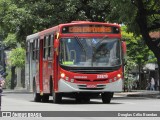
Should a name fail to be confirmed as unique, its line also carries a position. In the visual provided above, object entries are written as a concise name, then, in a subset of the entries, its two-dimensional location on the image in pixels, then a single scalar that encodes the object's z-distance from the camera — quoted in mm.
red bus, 26266
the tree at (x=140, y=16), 37094
